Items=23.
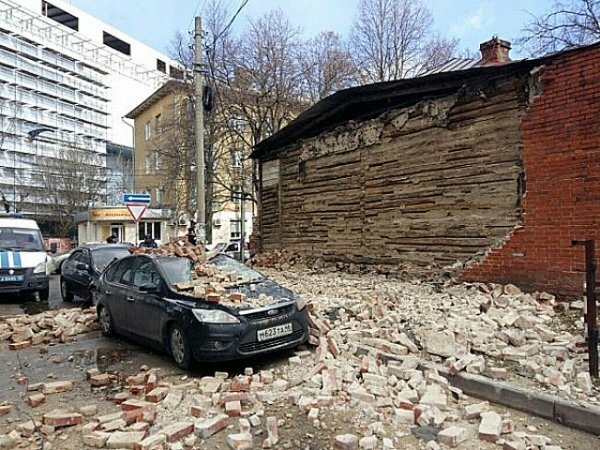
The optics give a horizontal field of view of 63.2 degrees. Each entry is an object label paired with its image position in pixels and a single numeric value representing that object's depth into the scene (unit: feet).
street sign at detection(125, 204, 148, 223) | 46.98
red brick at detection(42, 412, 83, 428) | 14.37
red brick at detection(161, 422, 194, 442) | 13.08
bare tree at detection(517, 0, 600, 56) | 47.91
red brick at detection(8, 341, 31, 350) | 24.88
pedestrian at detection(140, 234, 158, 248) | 48.39
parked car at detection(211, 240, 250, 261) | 86.33
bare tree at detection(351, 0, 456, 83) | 85.10
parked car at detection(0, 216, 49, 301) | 40.45
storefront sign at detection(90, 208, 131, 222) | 127.24
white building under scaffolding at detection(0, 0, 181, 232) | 151.64
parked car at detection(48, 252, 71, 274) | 71.20
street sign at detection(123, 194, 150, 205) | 47.62
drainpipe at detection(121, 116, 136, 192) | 153.58
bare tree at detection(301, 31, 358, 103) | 80.94
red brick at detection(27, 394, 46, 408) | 16.71
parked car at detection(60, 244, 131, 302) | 38.81
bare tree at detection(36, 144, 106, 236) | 138.72
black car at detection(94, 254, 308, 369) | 18.89
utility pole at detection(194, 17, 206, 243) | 39.42
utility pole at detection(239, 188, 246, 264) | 74.58
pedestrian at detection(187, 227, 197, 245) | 38.93
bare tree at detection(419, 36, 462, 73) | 83.82
